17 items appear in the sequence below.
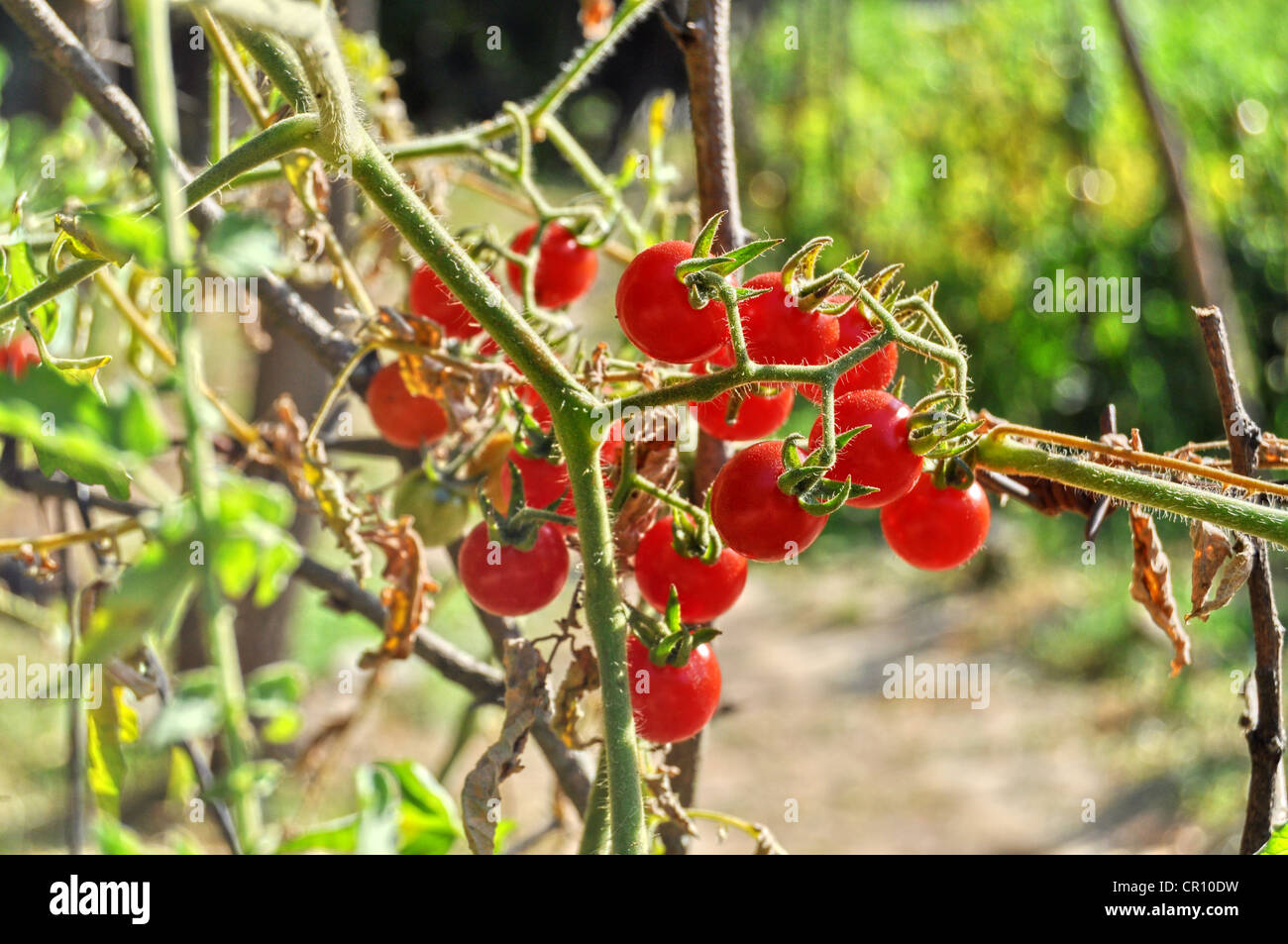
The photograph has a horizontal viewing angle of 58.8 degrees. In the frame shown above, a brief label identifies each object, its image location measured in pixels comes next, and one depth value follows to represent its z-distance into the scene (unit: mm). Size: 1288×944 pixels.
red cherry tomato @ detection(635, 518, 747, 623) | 548
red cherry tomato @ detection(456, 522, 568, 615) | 578
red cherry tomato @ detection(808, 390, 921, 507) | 463
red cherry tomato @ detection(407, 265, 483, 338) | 713
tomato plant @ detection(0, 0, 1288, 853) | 257
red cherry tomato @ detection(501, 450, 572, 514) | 583
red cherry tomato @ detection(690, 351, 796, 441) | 549
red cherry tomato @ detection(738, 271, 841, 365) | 493
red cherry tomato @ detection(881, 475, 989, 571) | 539
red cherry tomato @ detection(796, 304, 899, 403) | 521
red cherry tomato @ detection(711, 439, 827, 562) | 477
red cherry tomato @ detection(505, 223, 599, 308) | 745
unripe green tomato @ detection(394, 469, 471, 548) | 690
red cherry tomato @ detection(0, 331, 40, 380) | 801
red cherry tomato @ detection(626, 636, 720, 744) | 537
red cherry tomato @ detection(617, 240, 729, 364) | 492
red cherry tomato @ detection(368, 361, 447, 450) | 703
